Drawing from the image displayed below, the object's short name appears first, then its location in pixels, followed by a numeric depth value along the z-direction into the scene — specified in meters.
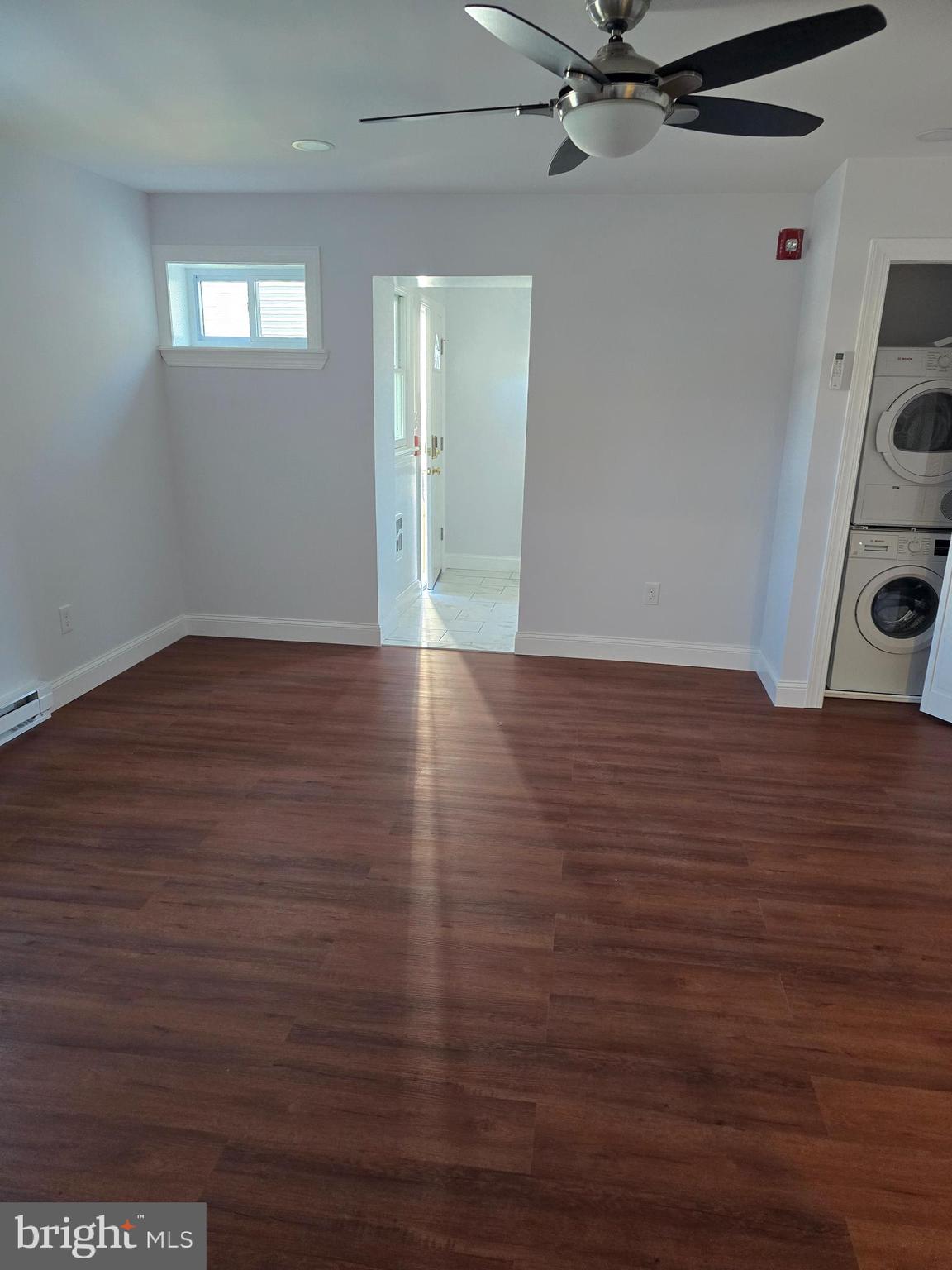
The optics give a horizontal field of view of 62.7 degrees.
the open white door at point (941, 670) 3.74
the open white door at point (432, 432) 5.79
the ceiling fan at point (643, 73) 1.63
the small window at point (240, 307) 4.30
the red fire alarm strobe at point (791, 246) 3.86
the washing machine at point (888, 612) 3.87
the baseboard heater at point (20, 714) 3.42
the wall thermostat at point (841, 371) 3.53
